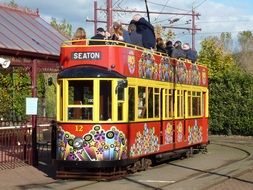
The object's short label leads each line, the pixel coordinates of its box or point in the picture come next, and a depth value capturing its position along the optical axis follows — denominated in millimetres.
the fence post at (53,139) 15861
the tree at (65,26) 53875
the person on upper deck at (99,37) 15029
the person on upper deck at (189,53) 21656
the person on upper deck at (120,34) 16047
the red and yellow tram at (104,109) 14477
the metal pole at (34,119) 17588
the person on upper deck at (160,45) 18973
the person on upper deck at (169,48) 19641
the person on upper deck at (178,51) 19938
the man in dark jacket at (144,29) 17109
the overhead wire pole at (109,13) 23181
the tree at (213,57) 45844
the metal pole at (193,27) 51688
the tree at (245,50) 79762
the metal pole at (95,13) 42697
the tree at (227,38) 82812
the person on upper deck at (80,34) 16266
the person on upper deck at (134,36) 16809
